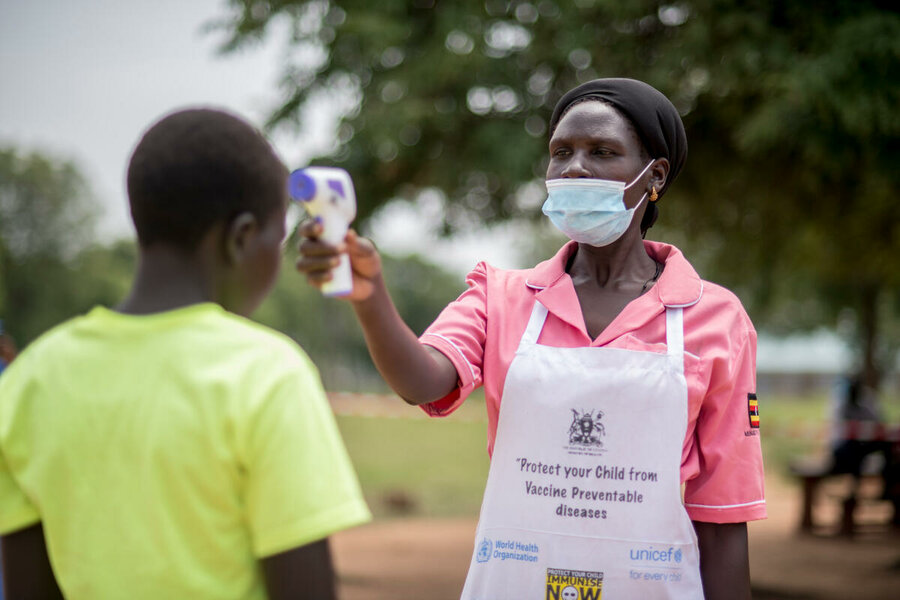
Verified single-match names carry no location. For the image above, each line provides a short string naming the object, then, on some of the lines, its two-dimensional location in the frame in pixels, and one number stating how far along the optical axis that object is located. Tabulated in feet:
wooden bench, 37.47
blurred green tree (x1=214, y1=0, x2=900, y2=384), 19.16
